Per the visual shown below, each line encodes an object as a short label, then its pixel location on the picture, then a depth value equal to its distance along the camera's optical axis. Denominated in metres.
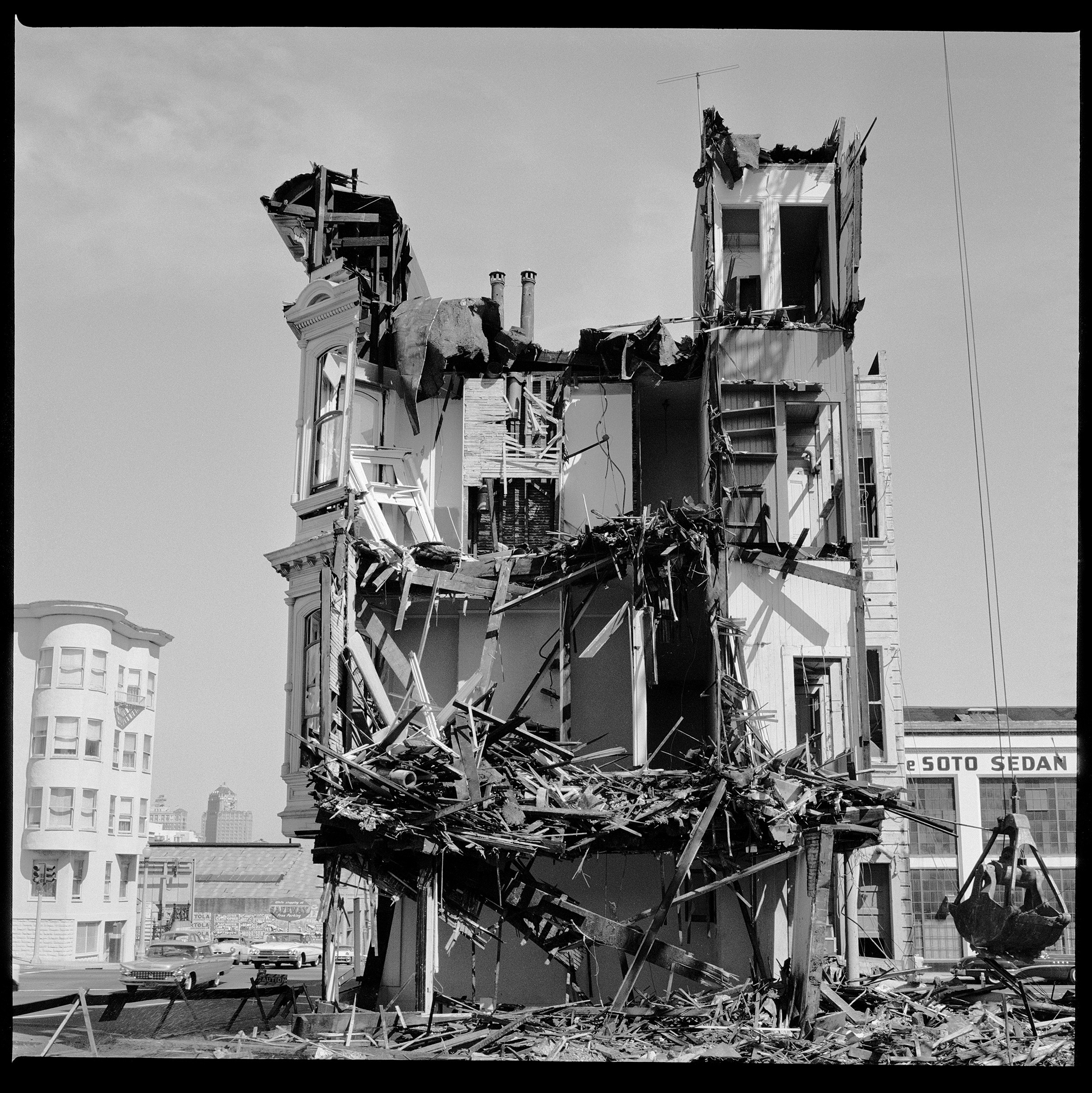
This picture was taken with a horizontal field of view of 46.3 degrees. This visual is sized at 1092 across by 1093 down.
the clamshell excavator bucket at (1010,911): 17.61
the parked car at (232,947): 43.83
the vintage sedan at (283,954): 39.62
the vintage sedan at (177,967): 32.53
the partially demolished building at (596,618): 17.55
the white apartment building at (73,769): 54.78
